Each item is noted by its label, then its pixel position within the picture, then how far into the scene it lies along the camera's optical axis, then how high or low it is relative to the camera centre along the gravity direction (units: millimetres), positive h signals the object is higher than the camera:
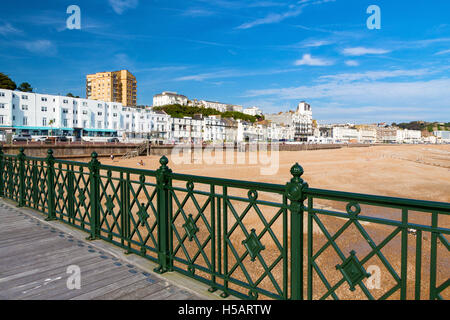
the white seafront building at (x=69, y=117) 58888 +5889
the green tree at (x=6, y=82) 69312 +13724
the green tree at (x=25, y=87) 75125 +13610
